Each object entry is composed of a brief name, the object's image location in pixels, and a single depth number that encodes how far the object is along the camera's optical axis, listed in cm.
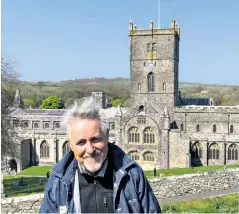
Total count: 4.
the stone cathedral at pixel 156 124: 3488
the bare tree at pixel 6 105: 1981
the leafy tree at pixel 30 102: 7000
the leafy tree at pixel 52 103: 6219
